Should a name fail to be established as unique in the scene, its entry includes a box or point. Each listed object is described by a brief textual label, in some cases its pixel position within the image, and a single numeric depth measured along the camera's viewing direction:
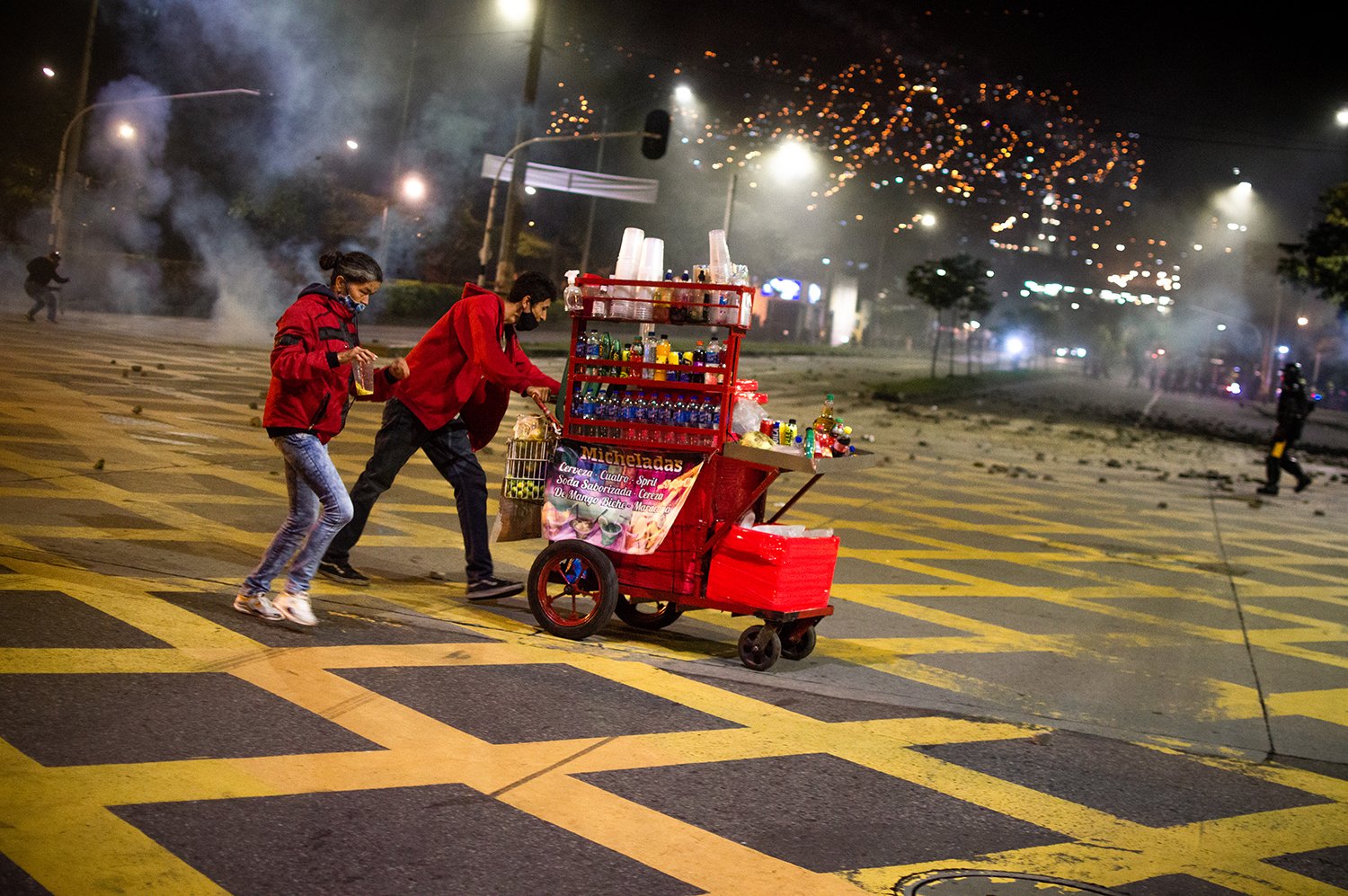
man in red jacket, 7.18
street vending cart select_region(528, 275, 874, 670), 6.67
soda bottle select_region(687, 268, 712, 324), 6.71
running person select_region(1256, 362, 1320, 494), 20.02
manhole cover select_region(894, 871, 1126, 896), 4.15
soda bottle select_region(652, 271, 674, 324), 6.77
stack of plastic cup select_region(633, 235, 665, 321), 6.89
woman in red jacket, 6.16
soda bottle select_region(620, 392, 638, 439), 6.86
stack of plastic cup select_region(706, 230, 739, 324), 6.68
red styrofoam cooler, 6.52
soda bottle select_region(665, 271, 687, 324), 6.73
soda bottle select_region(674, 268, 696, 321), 6.72
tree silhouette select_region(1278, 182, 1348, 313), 30.84
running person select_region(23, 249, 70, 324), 25.86
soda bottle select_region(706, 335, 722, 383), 6.69
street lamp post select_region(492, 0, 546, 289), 25.38
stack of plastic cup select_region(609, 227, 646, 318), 7.12
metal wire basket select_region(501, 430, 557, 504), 7.19
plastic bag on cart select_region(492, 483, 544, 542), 7.22
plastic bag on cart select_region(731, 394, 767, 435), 6.86
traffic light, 28.02
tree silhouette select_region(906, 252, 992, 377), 47.72
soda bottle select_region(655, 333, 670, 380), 6.85
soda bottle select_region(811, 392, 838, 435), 6.86
